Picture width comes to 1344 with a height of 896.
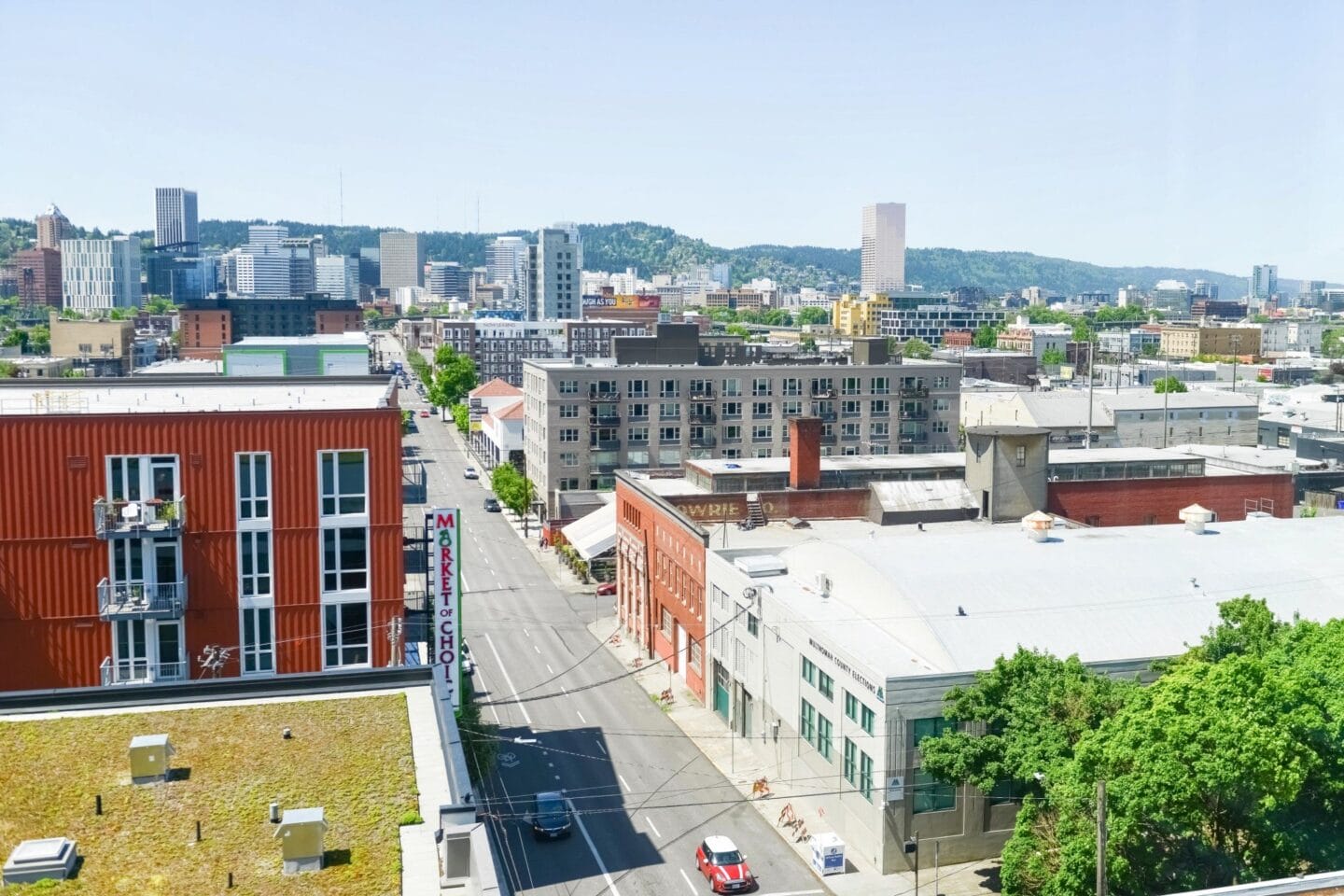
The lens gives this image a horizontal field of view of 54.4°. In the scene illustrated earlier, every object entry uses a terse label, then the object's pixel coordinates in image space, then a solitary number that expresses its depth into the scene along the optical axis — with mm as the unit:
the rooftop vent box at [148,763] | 25422
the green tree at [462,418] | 166888
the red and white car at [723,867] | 40062
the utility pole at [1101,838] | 26625
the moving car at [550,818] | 44406
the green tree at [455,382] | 180750
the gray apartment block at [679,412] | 101438
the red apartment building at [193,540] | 37000
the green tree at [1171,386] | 141938
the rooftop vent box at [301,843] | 21516
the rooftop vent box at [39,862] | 20984
